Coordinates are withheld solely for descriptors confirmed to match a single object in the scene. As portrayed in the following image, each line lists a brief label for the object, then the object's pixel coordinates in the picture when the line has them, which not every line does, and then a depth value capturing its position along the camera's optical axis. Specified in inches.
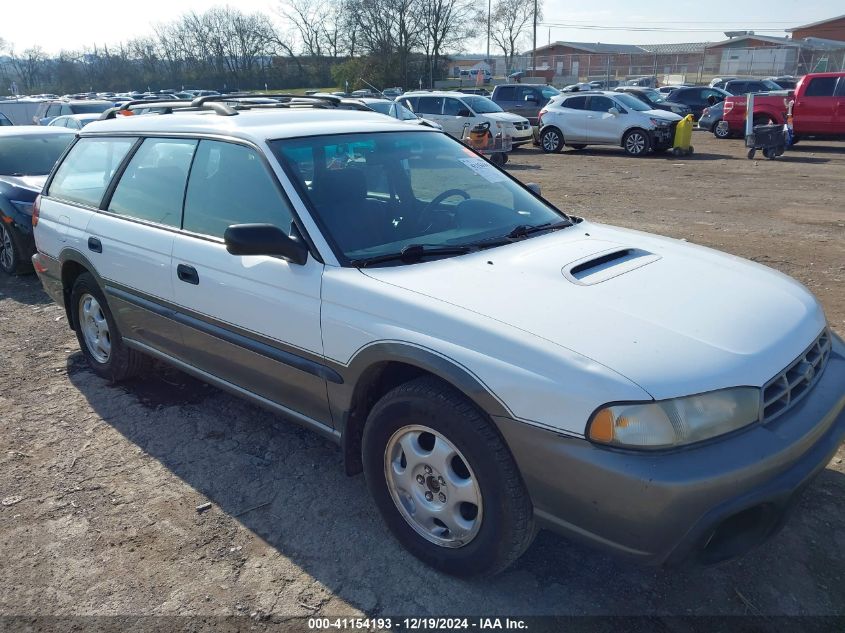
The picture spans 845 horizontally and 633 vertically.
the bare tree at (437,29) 2204.7
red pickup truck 662.5
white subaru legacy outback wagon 85.4
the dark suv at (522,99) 946.7
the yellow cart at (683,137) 681.6
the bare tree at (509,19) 2928.2
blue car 289.7
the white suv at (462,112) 711.7
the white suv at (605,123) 698.2
